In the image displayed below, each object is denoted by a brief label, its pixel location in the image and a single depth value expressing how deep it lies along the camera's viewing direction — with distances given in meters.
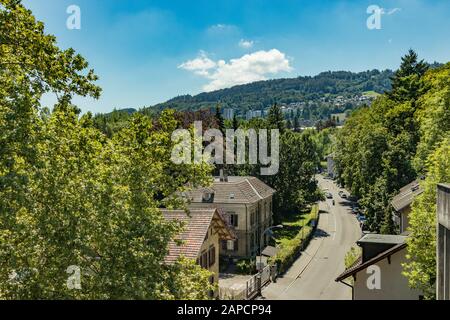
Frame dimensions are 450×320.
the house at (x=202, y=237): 27.73
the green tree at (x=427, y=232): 18.58
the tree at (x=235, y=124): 99.04
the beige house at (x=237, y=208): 52.12
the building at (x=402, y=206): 38.59
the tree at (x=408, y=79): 63.91
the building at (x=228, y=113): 133.20
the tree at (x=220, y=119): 89.91
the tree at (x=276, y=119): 87.35
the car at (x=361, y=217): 68.18
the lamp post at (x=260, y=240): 55.53
